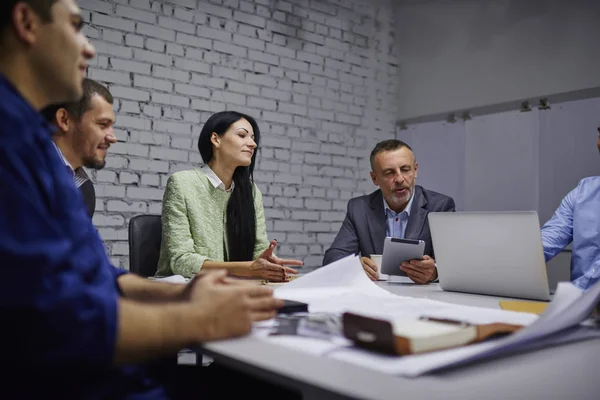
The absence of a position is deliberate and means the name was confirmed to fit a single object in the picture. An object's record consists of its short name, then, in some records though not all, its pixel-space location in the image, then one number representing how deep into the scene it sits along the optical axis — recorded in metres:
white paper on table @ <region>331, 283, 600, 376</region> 0.67
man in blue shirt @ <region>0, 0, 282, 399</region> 0.62
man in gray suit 2.59
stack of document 0.69
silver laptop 1.36
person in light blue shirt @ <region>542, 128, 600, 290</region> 2.14
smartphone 1.01
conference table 0.60
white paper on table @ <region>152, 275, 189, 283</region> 1.68
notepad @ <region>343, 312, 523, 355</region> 0.71
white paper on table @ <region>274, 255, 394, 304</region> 1.29
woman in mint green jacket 2.30
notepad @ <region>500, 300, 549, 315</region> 1.15
